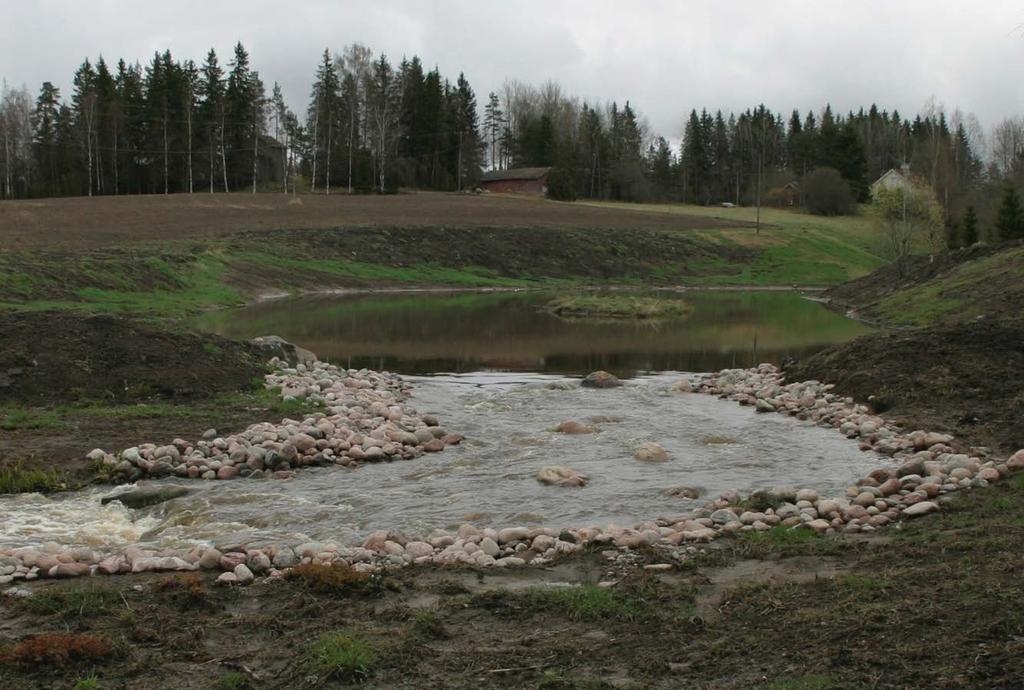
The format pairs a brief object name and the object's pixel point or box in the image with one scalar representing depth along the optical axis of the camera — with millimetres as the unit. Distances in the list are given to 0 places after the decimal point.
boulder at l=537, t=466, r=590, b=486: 14383
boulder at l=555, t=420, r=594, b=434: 18484
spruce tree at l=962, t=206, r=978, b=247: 63344
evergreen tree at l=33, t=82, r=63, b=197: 96500
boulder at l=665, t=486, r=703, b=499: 13664
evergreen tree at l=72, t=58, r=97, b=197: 94938
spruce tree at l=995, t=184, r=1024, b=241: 55156
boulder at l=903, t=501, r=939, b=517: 11766
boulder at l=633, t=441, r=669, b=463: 16109
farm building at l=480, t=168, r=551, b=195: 119125
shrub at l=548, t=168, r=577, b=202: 116188
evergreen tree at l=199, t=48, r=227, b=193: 102250
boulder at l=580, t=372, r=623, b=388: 24906
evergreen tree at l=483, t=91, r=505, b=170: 144750
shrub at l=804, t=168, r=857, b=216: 111625
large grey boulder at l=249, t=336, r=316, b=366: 23828
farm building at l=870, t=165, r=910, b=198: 62747
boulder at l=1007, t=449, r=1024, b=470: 13391
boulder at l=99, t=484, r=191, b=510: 13195
